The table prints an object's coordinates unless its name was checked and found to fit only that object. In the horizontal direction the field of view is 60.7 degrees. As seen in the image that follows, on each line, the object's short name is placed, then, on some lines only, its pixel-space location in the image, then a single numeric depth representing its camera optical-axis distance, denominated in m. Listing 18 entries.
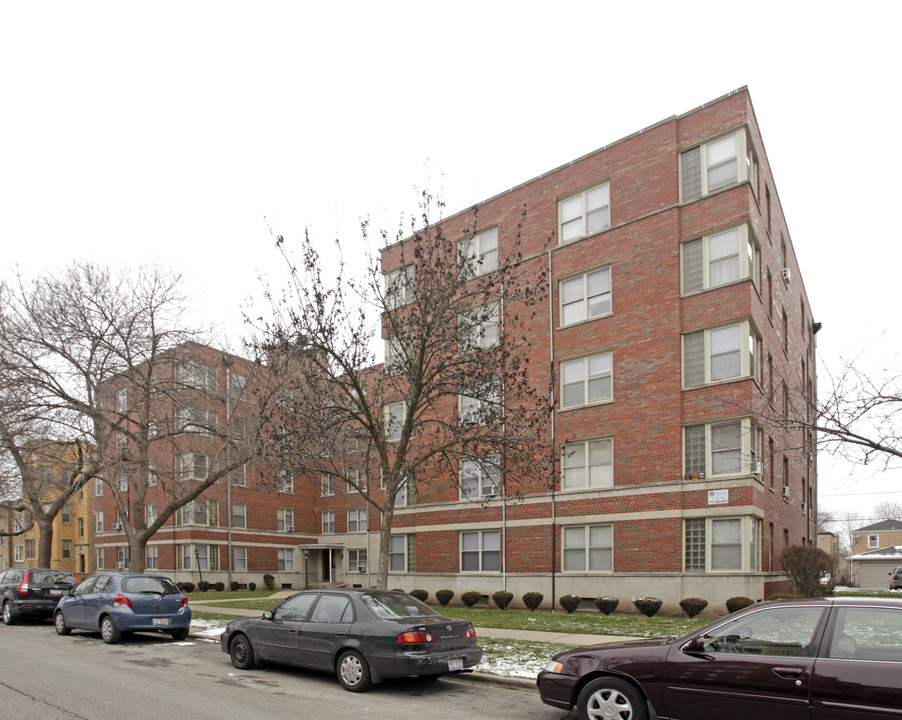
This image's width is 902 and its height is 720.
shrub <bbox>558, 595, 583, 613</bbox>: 23.23
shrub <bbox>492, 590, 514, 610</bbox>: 25.03
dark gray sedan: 9.99
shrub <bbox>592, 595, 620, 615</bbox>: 21.94
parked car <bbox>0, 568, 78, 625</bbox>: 19.81
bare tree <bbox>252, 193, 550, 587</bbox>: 16.17
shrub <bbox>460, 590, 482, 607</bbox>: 25.80
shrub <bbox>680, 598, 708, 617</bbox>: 20.58
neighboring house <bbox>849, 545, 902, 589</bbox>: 44.98
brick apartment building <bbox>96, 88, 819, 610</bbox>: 22.06
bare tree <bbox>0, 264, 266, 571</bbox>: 22.89
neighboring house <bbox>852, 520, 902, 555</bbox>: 66.75
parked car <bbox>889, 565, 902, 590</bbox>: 39.19
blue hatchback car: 15.31
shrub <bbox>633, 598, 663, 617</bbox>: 21.19
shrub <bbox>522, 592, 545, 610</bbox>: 23.98
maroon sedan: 5.99
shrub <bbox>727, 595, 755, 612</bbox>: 19.88
